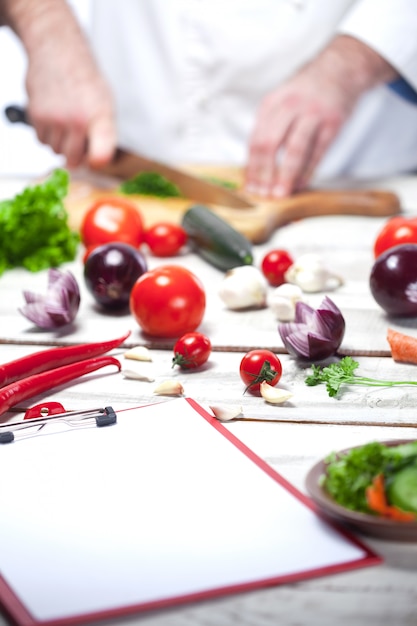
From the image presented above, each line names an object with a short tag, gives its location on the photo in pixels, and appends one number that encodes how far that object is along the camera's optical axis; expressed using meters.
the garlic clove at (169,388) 1.21
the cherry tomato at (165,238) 1.63
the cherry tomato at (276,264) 1.50
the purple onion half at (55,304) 1.35
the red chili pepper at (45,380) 1.18
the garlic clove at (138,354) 1.28
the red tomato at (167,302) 1.32
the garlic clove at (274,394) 1.18
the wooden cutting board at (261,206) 1.71
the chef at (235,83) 1.96
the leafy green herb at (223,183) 1.86
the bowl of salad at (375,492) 0.97
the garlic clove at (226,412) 1.15
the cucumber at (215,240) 1.53
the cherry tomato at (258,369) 1.20
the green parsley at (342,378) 1.21
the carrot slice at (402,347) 1.26
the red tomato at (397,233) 1.48
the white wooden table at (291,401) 0.91
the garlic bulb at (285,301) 1.37
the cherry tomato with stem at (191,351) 1.25
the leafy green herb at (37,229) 1.57
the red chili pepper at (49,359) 1.23
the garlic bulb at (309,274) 1.47
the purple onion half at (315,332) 1.25
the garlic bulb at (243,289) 1.41
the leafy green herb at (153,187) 1.83
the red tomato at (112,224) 1.63
